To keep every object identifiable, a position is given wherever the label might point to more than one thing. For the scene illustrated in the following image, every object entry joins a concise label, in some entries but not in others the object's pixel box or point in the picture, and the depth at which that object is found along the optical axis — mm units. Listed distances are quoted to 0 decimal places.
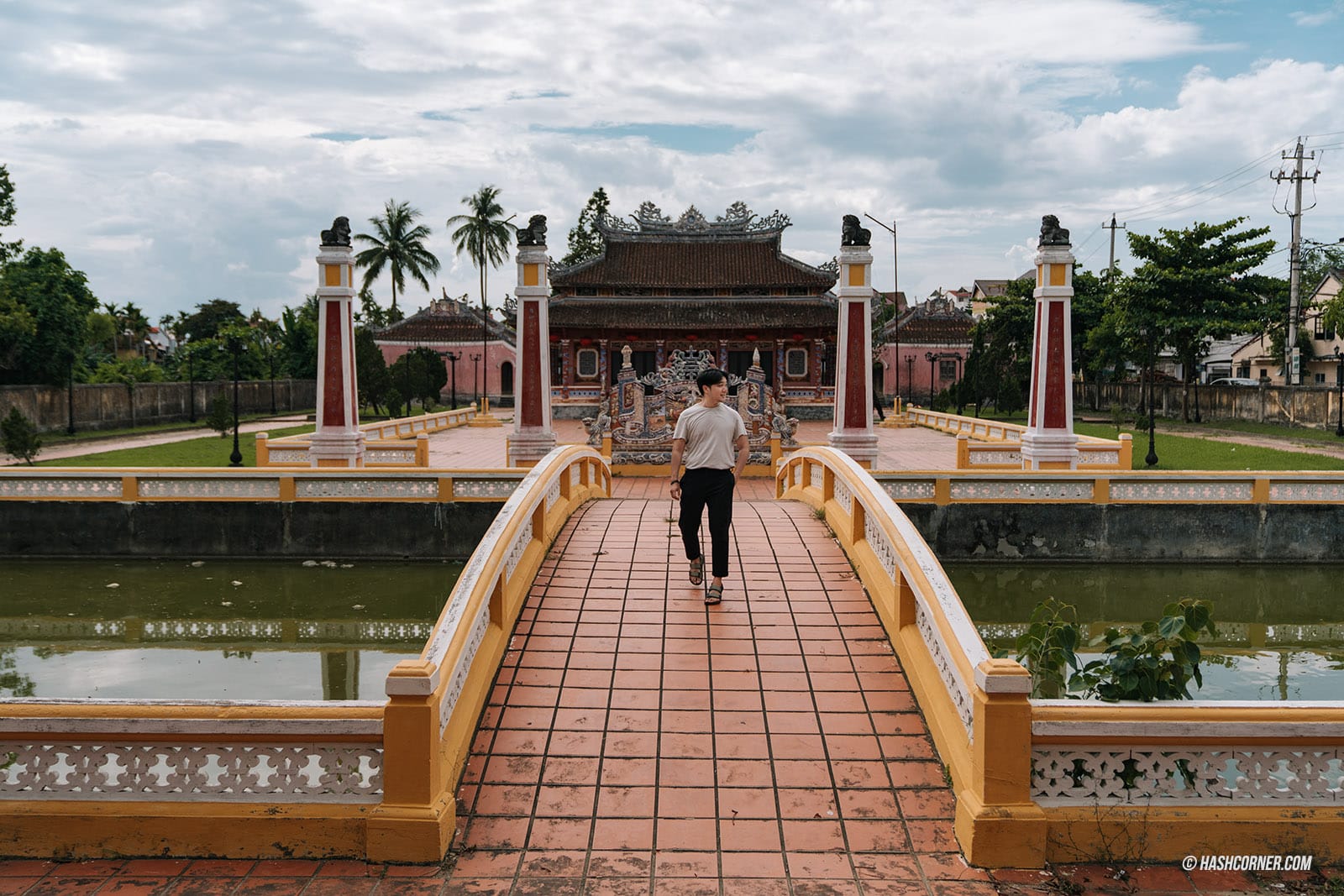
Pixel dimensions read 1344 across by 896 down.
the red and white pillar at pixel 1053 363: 18656
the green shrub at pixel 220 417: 29344
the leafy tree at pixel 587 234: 59031
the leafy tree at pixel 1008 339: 43938
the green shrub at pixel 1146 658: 4988
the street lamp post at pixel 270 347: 46612
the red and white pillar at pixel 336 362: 18750
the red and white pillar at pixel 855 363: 17688
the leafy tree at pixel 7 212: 32438
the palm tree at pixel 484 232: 61906
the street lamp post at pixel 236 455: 23609
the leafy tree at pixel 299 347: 50781
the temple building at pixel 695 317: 43719
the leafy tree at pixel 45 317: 31000
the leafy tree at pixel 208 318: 64688
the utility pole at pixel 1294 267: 38344
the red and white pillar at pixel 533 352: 18422
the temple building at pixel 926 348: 58688
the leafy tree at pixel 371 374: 39188
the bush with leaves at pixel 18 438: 20828
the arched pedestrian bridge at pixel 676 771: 4676
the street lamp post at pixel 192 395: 37312
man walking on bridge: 7344
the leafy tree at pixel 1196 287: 36875
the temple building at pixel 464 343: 58688
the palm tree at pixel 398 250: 60406
